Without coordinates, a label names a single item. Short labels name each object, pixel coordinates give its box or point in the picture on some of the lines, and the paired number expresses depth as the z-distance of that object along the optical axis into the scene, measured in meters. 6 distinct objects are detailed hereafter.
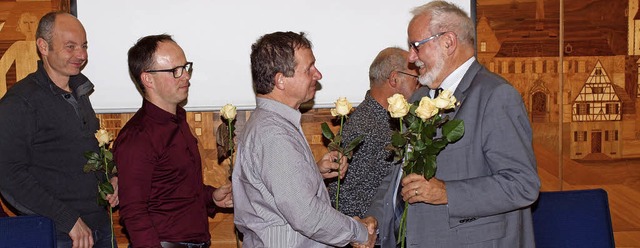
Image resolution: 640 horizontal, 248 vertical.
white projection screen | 4.41
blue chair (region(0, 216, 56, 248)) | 2.92
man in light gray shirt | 2.51
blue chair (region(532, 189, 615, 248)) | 3.19
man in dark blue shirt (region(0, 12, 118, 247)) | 3.36
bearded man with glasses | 2.53
